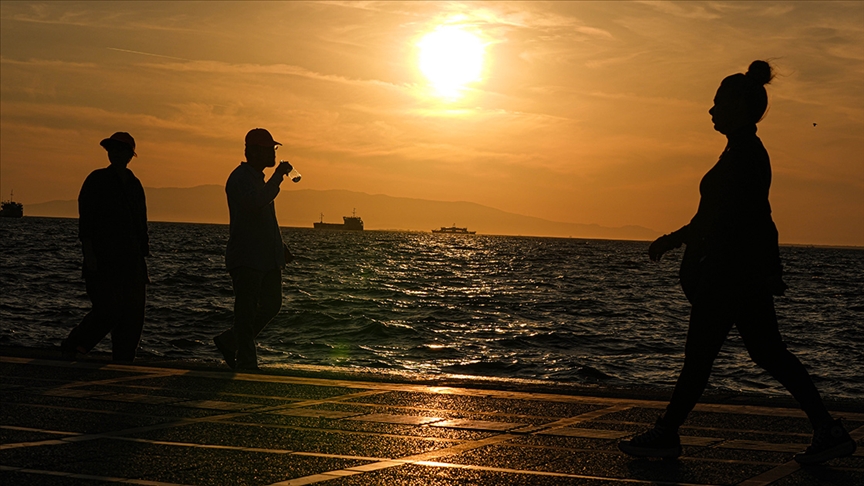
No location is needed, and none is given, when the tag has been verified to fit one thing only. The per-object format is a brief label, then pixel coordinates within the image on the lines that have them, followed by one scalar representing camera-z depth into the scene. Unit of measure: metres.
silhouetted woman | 5.41
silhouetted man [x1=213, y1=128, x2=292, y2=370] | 8.98
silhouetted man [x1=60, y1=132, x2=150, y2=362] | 9.06
